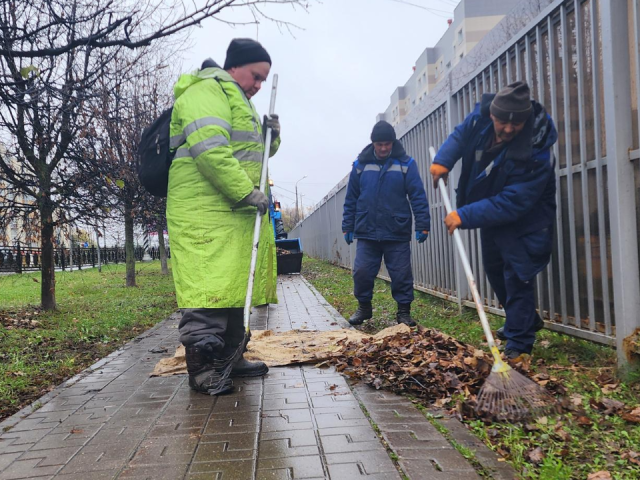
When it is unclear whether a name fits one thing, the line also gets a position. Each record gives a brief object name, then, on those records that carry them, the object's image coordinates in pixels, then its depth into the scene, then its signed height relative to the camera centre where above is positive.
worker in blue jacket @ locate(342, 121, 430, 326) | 5.81 +0.39
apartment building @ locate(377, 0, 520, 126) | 45.19 +18.51
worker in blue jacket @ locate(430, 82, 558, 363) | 3.73 +0.38
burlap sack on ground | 4.33 -0.81
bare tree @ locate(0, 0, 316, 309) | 7.68 +1.46
